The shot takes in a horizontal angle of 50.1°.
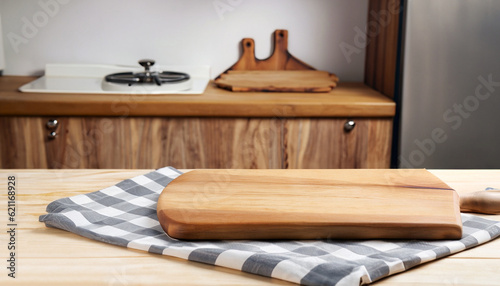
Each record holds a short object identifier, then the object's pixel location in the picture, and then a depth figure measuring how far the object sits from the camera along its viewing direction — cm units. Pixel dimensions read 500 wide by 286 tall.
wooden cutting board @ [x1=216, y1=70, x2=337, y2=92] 202
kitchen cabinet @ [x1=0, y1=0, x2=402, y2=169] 184
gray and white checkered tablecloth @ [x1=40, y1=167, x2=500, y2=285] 58
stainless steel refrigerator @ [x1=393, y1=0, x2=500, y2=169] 174
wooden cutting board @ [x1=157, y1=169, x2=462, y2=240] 68
